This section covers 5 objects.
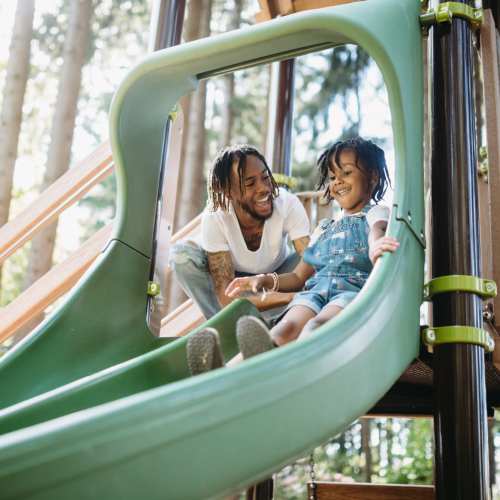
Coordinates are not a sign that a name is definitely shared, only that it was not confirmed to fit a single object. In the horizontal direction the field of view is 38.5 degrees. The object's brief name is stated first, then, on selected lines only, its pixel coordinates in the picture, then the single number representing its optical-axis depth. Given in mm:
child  2229
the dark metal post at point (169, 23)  3012
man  2814
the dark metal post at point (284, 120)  4387
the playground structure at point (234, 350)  1199
